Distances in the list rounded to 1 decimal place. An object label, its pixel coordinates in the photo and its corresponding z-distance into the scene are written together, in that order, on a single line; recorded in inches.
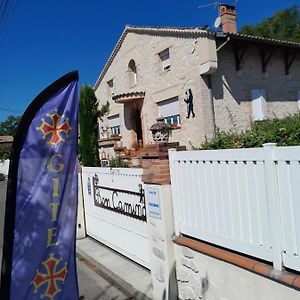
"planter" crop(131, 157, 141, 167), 373.7
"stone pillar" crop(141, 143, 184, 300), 183.3
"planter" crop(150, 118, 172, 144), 196.2
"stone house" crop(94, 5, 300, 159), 547.5
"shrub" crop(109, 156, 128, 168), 365.1
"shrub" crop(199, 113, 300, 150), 165.0
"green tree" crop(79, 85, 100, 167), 405.7
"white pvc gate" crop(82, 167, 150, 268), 235.8
